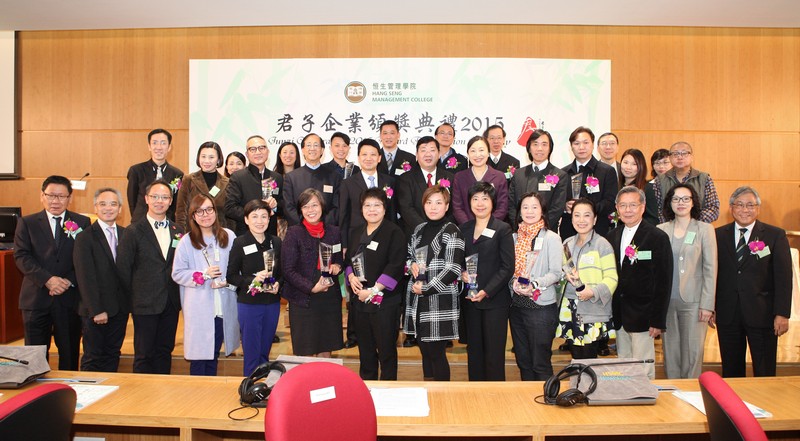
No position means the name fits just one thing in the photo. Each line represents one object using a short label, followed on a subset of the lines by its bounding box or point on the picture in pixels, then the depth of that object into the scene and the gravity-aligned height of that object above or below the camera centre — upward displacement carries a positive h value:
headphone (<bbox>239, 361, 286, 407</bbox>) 2.08 -0.64
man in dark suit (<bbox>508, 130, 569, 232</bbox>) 4.17 +0.31
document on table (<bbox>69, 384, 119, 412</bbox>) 2.13 -0.69
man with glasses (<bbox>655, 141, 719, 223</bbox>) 4.44 +0.32
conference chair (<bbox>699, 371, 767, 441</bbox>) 1.25 -0.45
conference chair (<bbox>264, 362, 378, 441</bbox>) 1.60 -0.56
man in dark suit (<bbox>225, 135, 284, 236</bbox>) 4.52 +0.28
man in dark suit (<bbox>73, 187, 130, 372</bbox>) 3.58 -0.45
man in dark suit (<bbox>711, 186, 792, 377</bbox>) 3.68 -0.45
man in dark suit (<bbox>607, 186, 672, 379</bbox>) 3.43 -0.36
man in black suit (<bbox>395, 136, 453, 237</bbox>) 4.31 +0.31
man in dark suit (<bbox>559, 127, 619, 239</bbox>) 4.31 +0.29
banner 6.51 +1.43
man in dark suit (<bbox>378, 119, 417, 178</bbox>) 4.66 +0.56
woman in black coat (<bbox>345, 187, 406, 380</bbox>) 3.58 -0.42
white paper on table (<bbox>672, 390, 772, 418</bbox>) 2.04 -0.70
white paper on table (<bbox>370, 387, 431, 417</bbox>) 2.04 -0.69
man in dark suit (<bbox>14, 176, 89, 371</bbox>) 3.78 -0.36
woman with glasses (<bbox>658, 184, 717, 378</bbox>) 3.60 -0.43
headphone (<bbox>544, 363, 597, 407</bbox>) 2.08 -0.64
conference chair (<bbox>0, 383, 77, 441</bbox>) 1.30 -0.48
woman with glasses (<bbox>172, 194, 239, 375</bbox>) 3.49 -0.44
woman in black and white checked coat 3.51 -0.44
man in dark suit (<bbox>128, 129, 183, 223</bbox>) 4.87 +0.41
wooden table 1.93 -0.70
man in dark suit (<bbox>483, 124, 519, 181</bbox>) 4.85 +0.58
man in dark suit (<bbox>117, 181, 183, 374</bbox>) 3.54 -0.40
